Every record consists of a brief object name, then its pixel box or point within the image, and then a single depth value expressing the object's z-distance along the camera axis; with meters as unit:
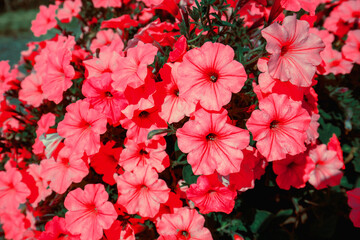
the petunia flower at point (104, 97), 0.27
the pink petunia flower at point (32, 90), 0.39
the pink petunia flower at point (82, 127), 0.28
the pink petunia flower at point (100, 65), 0.31
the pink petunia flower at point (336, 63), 0.43
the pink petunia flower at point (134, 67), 0.25
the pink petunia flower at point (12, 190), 0.36
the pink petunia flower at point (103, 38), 0.42
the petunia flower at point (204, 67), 0.24
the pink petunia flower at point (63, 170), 0.31
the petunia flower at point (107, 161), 0.31
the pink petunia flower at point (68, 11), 0.47
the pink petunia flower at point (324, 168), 0.36
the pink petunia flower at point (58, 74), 0.31
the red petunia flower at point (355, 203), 0.26
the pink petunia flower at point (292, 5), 0.27
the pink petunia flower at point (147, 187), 0.29
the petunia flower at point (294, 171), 0.34
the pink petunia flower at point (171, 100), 0.26
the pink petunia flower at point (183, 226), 0.30
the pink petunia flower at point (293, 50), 0.24
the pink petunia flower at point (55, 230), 0.31
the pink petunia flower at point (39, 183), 0.37
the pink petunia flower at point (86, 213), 0.29
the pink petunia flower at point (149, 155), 0.29
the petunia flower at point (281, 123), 0.25
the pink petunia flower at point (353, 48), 0.44
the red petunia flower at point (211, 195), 0.28
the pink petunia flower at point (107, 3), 0.41
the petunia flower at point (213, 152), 0.24
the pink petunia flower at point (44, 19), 0.46
